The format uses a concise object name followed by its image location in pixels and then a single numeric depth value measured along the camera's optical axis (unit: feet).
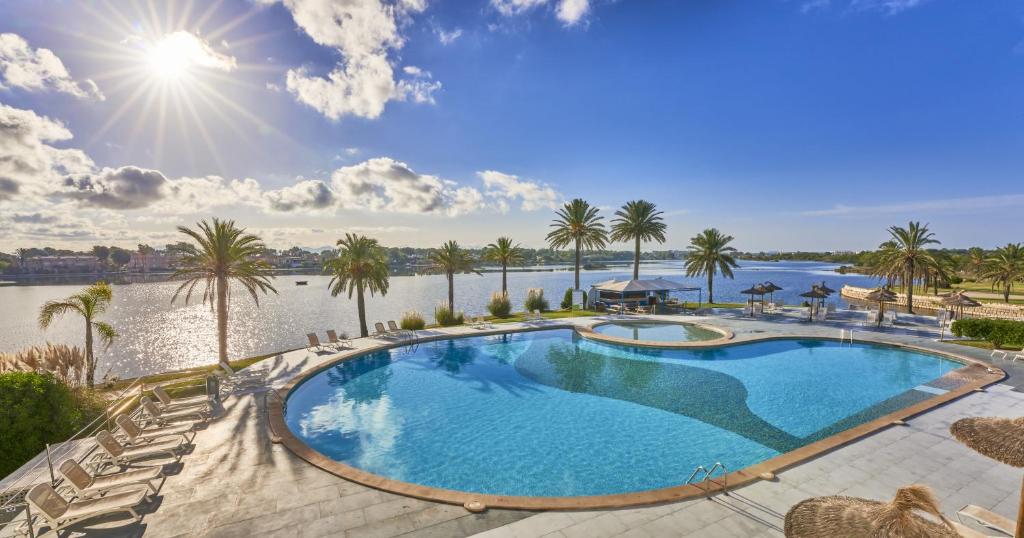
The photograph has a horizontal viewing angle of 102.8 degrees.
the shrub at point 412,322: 80.74
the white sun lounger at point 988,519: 19.49
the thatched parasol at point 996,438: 15.72
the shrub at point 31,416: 30.25
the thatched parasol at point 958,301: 72.08
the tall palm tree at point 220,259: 61.05
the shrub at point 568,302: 109.19
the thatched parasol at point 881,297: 75.66
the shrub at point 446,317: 87.30
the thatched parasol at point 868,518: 12.66
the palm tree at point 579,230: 122.62
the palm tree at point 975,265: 167.47
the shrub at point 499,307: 96.73
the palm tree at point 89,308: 51.13
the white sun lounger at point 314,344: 63.10
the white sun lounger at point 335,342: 65.87
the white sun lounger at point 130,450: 27.27
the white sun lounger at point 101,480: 22.63
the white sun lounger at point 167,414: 33.99
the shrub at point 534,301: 105.19
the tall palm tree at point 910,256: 90.68
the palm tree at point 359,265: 81.30
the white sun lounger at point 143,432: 30.04
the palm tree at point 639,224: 124.36
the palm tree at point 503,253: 113.50
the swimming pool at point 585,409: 31.35
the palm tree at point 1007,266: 126.72
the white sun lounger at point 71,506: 20.11
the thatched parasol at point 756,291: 93.04
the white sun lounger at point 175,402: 37.06
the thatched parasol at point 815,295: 83.73
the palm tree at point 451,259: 102.53
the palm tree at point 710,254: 124.57
